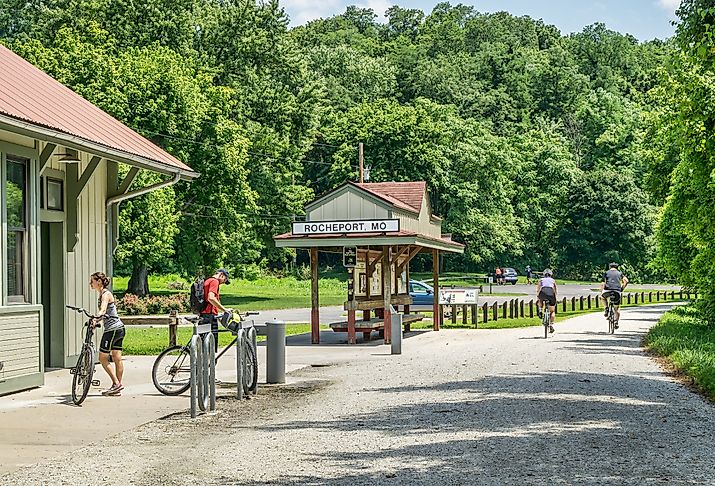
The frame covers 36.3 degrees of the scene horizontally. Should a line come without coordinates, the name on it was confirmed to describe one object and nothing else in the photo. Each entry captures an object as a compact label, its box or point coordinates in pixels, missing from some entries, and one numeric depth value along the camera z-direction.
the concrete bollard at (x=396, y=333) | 24.45
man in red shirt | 17.95
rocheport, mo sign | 27.69
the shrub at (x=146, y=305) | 44.72
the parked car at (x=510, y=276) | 87.25
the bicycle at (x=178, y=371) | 15.47
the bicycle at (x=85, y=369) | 14.31
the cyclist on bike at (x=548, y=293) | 30.17
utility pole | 43.60
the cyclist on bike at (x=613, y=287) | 31.38
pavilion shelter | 27.78
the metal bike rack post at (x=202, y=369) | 13.28
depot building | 15.36
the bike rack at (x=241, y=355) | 15.09
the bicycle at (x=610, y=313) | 31.03
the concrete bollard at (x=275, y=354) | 17.17
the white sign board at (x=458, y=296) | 38.41
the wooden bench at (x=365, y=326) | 29.19
